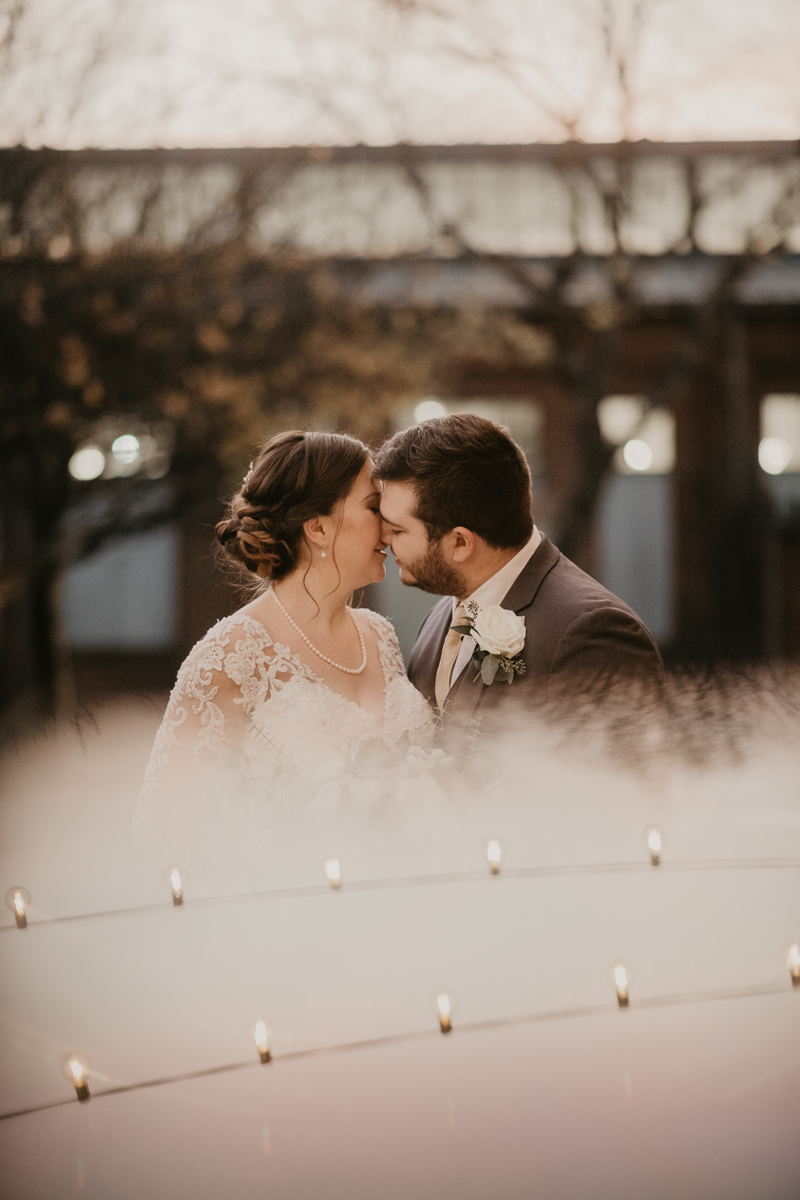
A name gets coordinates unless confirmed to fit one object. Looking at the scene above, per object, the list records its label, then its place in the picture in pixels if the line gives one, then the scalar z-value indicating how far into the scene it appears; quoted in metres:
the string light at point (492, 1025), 3.26
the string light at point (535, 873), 3.32
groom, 3.47
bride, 3.38
